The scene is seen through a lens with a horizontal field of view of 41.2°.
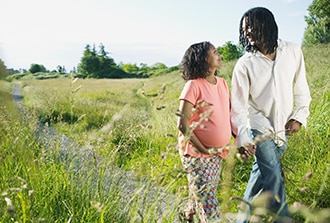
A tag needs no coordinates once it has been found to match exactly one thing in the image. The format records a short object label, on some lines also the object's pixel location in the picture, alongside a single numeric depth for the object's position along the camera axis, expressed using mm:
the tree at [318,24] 42281
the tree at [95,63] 62781
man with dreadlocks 2898
